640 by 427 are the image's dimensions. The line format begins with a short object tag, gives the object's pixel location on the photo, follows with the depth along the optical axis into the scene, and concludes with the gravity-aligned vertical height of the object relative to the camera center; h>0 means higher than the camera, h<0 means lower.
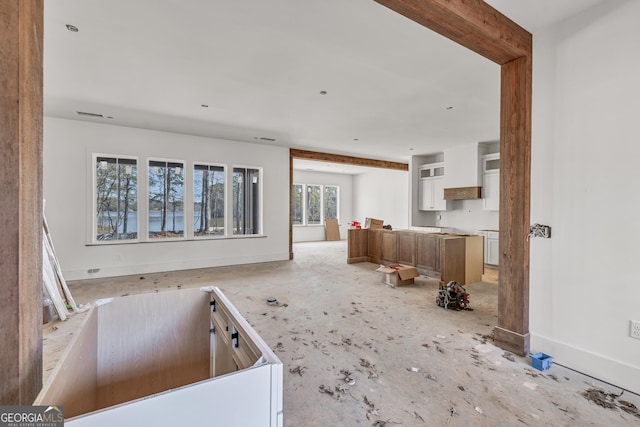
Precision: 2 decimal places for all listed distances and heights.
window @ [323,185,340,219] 11.90 +0.33
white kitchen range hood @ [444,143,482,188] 6.70 +1.07
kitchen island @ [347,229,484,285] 4.91 -0.82
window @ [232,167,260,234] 6.74 +0.21
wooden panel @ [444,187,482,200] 6.67 +0.41
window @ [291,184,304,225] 11.17 +0.19
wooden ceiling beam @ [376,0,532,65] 1.95 +1.36
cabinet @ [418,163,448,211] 7.69 +0.62
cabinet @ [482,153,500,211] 6.46 +0.66
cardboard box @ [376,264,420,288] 4.80 -1.09
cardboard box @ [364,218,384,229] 7.09 -0.34
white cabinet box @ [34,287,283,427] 0.85 -0.67
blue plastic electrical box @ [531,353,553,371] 2.32 -1.21
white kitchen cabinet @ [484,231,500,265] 6.30 -0.83
